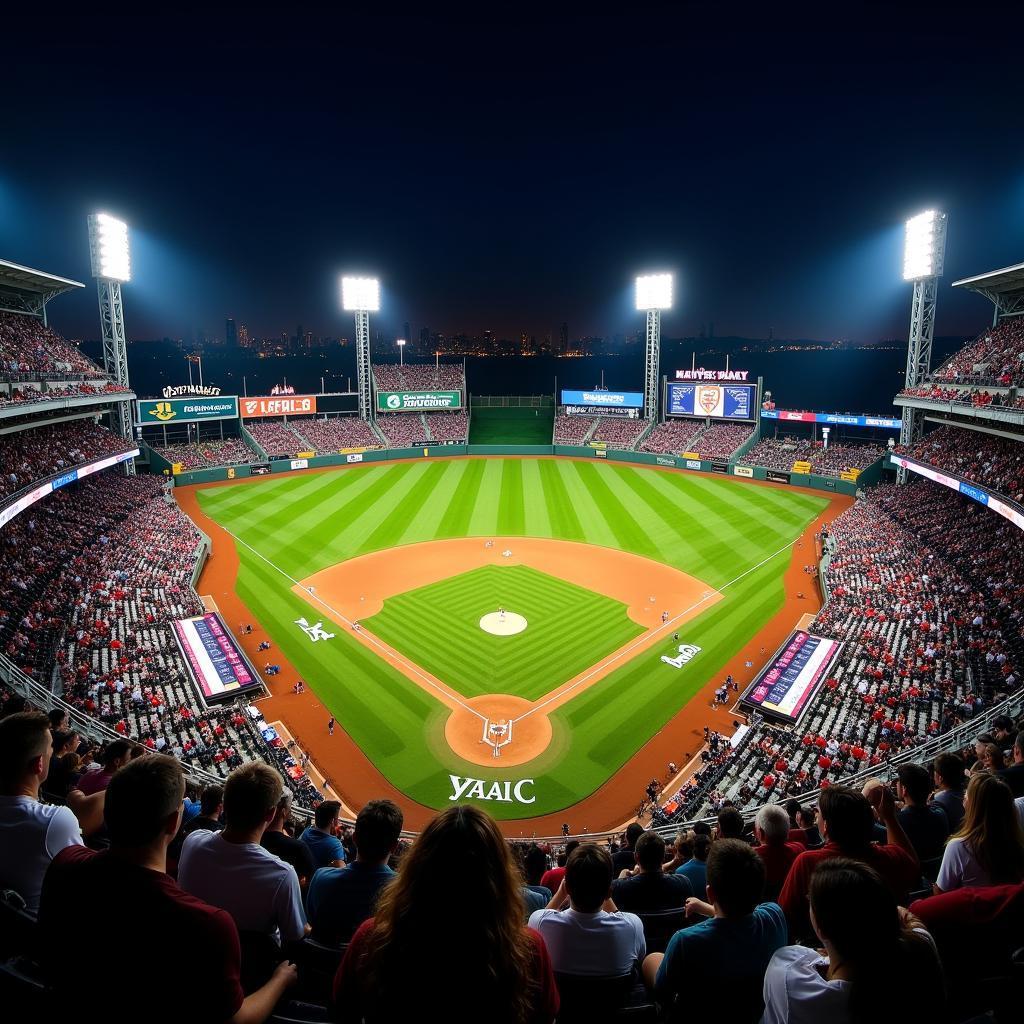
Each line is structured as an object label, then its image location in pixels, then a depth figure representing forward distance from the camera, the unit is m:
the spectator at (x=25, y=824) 4.18
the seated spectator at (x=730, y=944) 3.68
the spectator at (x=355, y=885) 4.28
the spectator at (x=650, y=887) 6.05
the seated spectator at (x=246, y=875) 4.15
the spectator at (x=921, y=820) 6.39
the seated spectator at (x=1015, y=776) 7.29
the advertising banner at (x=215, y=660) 22.59
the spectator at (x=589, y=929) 3.98
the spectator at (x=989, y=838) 4.44
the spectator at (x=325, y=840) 6.69
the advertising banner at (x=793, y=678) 21.62
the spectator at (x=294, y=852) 5.90
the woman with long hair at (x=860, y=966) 2.84
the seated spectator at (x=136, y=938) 2.67
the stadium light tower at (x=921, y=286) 46.53
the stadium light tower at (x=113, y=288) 49.66
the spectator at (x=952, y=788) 7.24
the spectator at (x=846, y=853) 4.84
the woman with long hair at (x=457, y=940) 2.35
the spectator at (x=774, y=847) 6.36
